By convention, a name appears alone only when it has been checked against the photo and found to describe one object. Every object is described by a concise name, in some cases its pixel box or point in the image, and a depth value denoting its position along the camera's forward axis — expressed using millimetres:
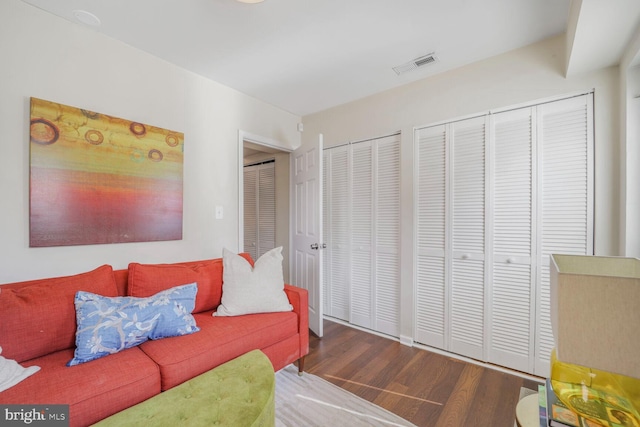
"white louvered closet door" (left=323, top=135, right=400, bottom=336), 2748
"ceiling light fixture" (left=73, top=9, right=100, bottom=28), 1695
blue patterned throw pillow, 1340
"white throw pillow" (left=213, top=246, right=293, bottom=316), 1906
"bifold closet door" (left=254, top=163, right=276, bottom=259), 3750
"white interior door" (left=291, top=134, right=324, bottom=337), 2748
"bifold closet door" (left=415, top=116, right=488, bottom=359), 2248
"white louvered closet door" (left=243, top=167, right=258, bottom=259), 4094
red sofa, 1122
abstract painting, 1664
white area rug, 1584
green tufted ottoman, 1003
